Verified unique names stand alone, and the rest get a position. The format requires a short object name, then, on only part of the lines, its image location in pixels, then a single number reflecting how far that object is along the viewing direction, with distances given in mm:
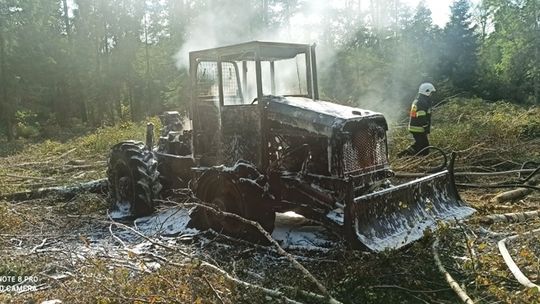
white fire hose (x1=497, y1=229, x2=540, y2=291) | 4254
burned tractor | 6008
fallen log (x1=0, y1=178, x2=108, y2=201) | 9477
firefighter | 10703
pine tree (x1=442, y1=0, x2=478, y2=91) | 26062
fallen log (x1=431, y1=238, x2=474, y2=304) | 4007
